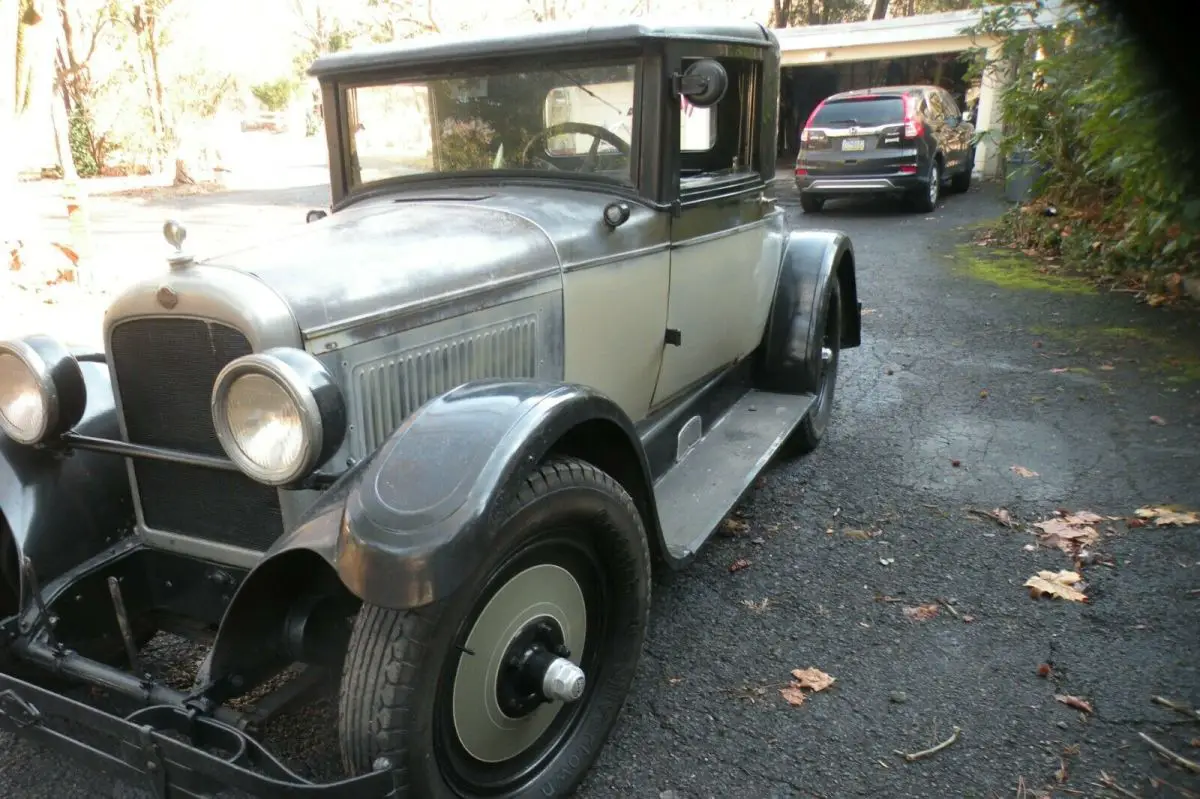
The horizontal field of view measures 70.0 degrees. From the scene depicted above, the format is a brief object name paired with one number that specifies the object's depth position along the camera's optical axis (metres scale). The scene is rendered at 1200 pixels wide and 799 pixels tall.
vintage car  1.74
